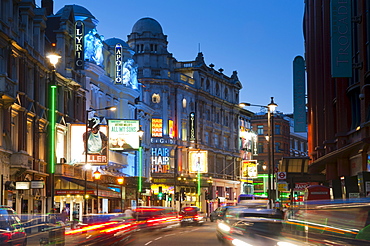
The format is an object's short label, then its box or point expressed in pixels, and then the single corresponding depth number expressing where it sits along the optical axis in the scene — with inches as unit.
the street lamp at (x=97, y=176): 2167.8
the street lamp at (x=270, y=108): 1938.9
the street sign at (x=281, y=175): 1833.2
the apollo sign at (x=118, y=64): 2839.6
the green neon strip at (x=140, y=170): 3085.6
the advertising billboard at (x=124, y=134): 2477.9
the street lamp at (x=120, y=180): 2647.4
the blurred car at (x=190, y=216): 2390.5
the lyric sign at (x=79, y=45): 2359.7
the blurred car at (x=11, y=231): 640.4
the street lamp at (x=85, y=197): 2000.0
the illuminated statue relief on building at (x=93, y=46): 2564.0
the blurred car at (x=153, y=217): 1646.4
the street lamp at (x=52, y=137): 1374.3
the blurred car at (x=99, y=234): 784.3
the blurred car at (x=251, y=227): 801.6
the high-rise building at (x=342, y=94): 1416.1
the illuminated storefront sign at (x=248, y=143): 5172.2
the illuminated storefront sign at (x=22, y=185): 1711.4
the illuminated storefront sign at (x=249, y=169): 4849.9
